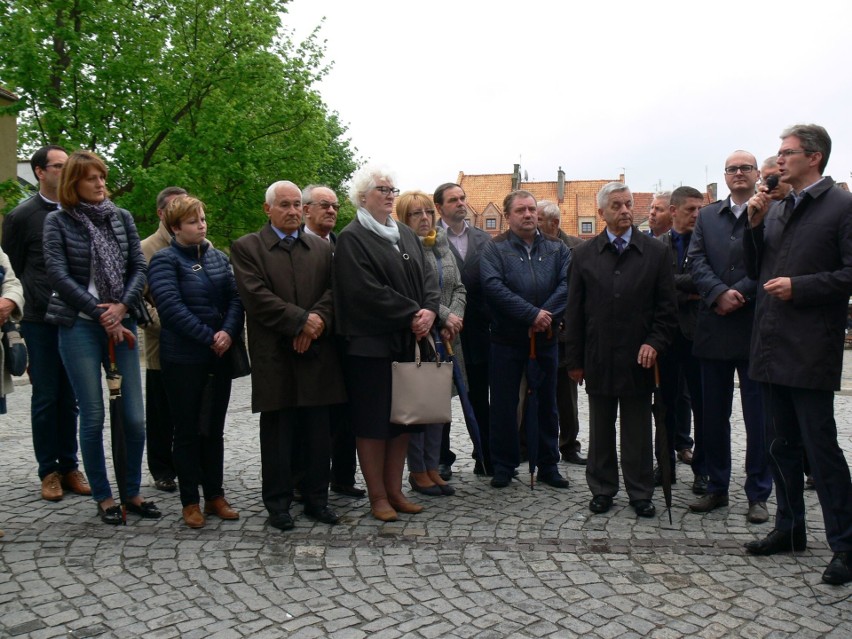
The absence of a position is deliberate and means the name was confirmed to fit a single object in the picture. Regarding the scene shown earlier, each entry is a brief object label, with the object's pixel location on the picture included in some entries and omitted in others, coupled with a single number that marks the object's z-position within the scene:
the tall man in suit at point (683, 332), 6.30
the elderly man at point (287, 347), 5.36
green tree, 20.27
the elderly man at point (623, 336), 5.70
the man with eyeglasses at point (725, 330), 5.58
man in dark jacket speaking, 4.49
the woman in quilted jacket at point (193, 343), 5.41
